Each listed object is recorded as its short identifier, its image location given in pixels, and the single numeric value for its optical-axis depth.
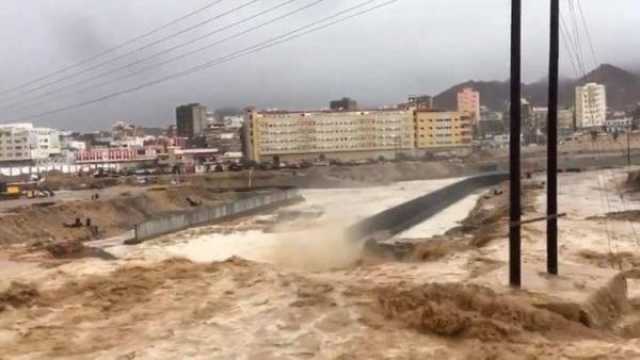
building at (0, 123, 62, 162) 194.38
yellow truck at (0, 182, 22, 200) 75.70
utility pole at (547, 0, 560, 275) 16.83
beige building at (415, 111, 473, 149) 194.25
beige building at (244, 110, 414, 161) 177.00
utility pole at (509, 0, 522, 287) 15.08
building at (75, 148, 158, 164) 176.38
